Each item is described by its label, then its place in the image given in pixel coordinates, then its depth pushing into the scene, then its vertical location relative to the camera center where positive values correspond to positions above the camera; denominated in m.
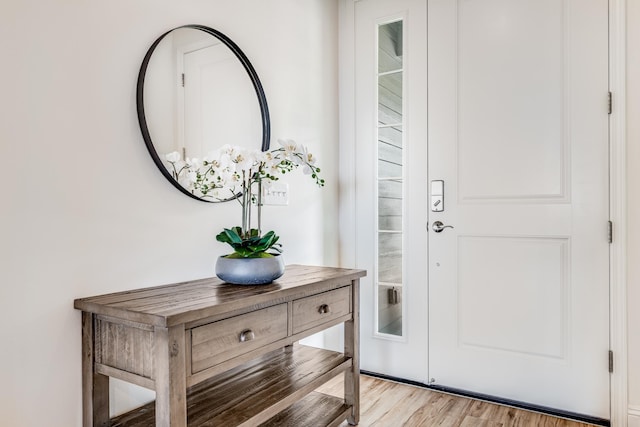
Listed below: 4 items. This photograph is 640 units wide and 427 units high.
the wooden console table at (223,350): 1.18 -0.43
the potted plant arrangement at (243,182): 1.58 +0.12
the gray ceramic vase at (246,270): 1.57 -0.22
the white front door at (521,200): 2.00 +0.05
